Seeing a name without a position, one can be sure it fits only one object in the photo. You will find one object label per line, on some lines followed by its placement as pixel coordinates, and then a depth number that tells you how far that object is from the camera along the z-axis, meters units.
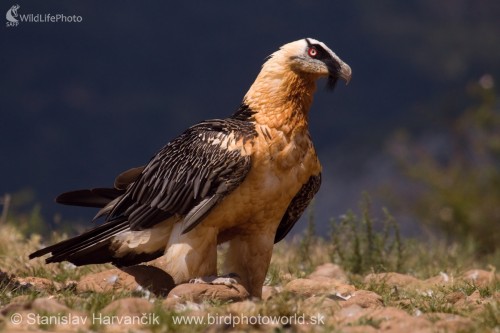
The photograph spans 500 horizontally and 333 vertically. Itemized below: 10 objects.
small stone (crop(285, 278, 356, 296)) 14.22
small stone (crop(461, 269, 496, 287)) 15.90
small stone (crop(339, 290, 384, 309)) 12.46
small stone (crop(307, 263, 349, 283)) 17.09
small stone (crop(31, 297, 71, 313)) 10.37
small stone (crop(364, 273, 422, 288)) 15.62
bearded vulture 13.37
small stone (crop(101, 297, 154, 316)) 10.48
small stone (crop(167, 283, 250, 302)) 12.22
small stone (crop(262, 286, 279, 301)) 14.45
